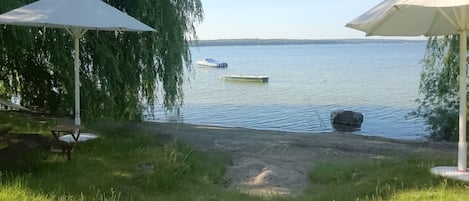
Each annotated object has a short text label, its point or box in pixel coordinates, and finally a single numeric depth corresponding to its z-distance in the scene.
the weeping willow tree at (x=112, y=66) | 10.88
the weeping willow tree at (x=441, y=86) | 13.00
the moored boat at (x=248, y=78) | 38.20
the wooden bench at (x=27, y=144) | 5.86
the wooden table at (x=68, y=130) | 6.99
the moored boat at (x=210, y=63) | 59.56
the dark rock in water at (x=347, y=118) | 18.45
